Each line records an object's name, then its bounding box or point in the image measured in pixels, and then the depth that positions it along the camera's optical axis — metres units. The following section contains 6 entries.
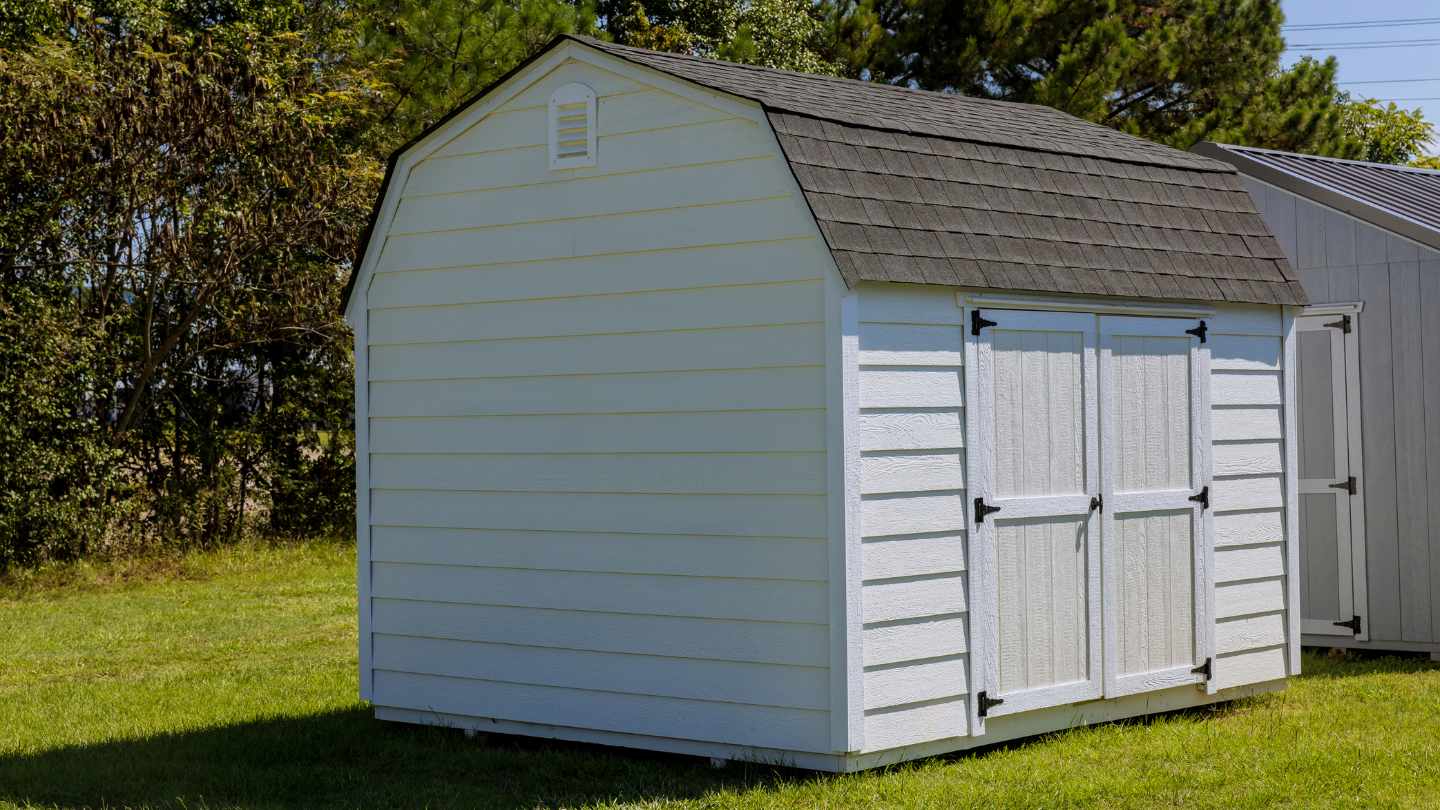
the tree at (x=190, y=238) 12.25
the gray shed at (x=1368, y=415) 8.45
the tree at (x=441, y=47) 17.94
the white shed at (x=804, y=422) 5.62
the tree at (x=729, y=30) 20.08
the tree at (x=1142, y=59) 22.77
